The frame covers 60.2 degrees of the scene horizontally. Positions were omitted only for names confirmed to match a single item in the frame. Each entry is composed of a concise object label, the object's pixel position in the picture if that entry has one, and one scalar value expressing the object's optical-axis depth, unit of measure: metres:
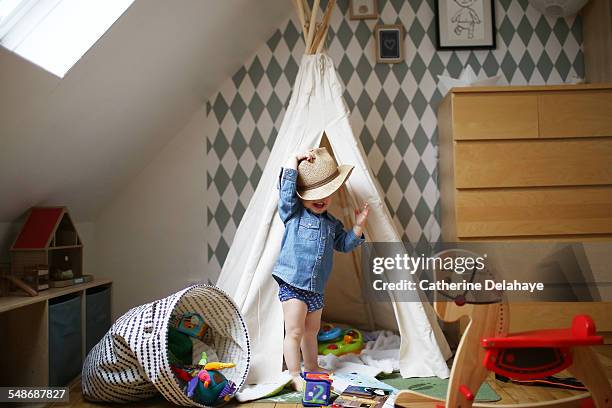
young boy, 2.38
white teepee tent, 2.49
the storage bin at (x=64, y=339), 2.29
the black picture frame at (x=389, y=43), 3.54
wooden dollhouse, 2.47
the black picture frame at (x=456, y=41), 3.54
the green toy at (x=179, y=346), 2.42
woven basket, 1.98
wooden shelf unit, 2.22
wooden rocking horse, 1.63
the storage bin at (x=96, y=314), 2.70
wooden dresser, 2.96
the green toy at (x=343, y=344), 2.84
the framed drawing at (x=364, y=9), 3.55
